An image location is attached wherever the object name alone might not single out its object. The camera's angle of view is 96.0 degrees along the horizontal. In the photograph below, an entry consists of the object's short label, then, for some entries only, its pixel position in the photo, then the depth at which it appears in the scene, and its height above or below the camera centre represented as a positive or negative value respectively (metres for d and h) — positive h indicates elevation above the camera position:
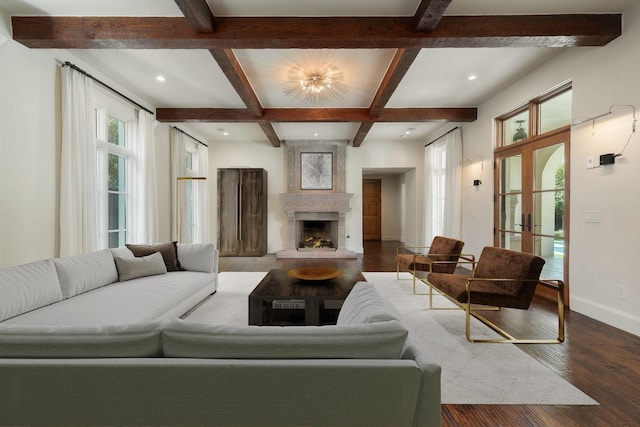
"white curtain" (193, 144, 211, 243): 6.87 +0.10
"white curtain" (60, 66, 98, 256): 3.23 +0.49
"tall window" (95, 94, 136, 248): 4.12 +0.64
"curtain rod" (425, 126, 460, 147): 5.97 +1.70
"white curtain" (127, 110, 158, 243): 4.64 +0.34
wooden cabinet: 7.16 -0.02
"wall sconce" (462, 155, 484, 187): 5.25 +0.79
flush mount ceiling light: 3.80 +1.85
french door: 3.62 +0.18
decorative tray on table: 2.98 -0.69
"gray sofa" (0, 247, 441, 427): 0.98 -0.62
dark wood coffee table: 2.56 -0.79
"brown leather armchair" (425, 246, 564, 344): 2.52 -0.73
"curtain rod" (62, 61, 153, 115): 3.30 +1.68
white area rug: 1.79 -1.15
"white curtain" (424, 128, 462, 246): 5.89 +0.54
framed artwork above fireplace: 7.66 +1.05
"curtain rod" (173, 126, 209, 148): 5.89 +1.67
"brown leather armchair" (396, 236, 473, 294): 4.05 -0.70
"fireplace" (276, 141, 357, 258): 7.50 +0.60
